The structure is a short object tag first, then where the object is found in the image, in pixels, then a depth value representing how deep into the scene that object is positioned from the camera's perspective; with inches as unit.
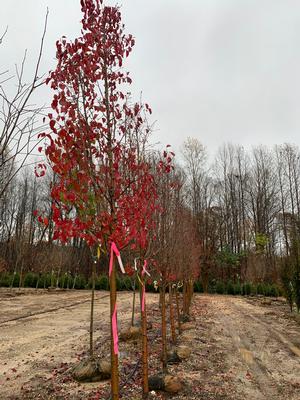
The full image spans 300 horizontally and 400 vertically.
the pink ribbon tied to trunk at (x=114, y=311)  137.2
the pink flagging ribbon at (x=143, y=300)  213.3
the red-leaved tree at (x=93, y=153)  134.6
